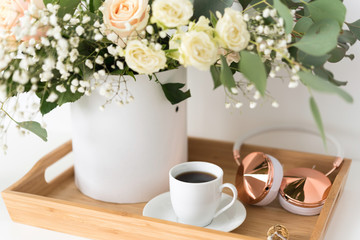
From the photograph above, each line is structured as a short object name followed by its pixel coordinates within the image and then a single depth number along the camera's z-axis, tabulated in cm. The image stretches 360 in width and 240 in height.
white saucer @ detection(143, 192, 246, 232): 74
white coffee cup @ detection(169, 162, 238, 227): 70
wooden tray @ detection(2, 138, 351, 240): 69
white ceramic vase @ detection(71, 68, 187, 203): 77
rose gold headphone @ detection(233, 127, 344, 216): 79
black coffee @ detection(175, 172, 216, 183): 75
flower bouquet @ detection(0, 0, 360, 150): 61
